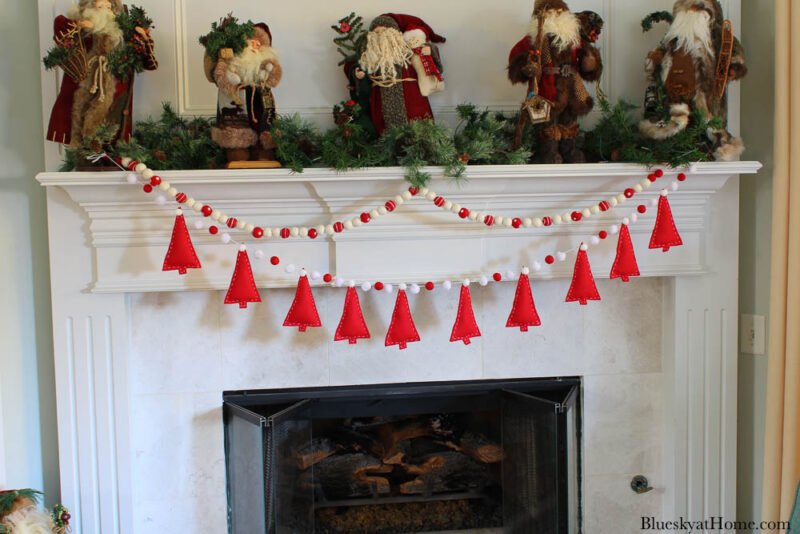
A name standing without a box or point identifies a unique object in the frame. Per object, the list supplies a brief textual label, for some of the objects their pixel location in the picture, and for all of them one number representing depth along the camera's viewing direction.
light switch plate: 1.71
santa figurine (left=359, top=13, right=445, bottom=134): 1.48
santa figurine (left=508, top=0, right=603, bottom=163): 1.49
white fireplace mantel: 1.50
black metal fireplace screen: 1.66
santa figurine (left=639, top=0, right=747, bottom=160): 1.50
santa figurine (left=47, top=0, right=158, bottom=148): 1.42
